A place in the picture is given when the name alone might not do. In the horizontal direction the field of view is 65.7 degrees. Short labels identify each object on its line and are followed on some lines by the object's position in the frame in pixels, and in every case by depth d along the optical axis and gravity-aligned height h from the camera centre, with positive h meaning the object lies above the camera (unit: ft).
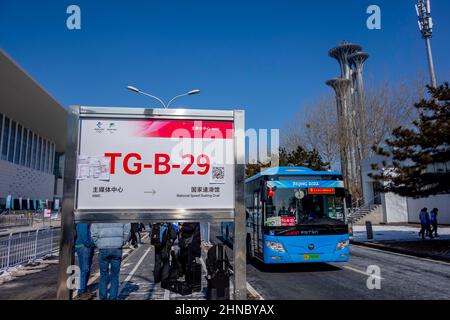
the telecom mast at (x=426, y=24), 83.98 +47.82
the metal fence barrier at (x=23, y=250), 36.52 -4.82
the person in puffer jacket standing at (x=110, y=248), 19.07 -2.19
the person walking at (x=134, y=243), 52.05 -5.23
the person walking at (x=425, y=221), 64.86 -2.76
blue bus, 32.04 -0.97
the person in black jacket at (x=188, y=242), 27.50 -2.73
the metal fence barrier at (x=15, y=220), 103.70 -3.64
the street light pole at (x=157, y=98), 93.15 +30.89
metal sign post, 14.48 +1.75
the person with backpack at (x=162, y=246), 27.04 -3.10
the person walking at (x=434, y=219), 66.07 -2.47
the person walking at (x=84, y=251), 23.22 -2.97
